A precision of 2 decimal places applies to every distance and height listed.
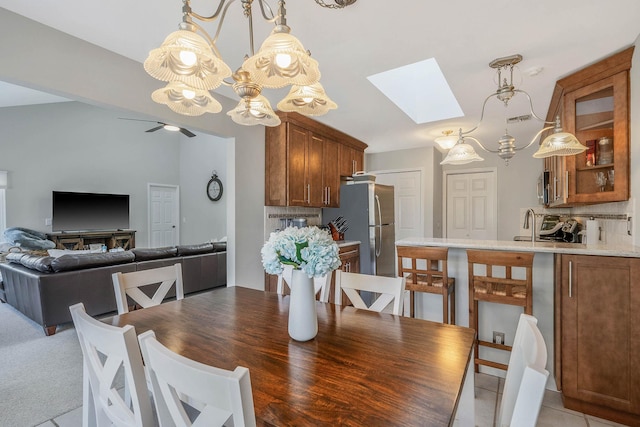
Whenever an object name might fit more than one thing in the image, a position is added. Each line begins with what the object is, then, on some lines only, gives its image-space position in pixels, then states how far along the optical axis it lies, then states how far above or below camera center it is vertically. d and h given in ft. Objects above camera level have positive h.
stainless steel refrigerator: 13.70 -0.39
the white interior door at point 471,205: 18.30 +0.40
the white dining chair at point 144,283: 5.81 -1.40
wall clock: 25.75 +2.07
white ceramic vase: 4.06 -1.27
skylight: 10.11 +4.27
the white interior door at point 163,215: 26.14 -0.16
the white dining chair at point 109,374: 2.90 -1.70
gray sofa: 10.36 -2.34
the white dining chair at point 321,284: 6.27 -1.50
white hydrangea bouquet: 4.00 -0.51
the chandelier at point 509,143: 6.52 +1.57
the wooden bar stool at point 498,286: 6.72 -1.75
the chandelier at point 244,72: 3.78 +1.98
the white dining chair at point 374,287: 5.50 -1.42
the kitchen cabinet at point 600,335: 5.94 -2.50
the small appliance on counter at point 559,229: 11.68 -0.74
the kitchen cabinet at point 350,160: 15.20 +2.69
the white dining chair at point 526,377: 2.12 -1.31
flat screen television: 21.11 +0.18
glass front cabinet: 6.95 +2.06
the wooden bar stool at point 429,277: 7.61 -1.73
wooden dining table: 2.64 -1.69
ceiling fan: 17.12 +4.59
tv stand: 20.97 -1.83
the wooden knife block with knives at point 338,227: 14.33 -0.69
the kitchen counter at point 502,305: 7.24 -2.13
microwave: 11.55 +0.97
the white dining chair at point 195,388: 2.05 -1.26
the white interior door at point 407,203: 17.90 +0.54
